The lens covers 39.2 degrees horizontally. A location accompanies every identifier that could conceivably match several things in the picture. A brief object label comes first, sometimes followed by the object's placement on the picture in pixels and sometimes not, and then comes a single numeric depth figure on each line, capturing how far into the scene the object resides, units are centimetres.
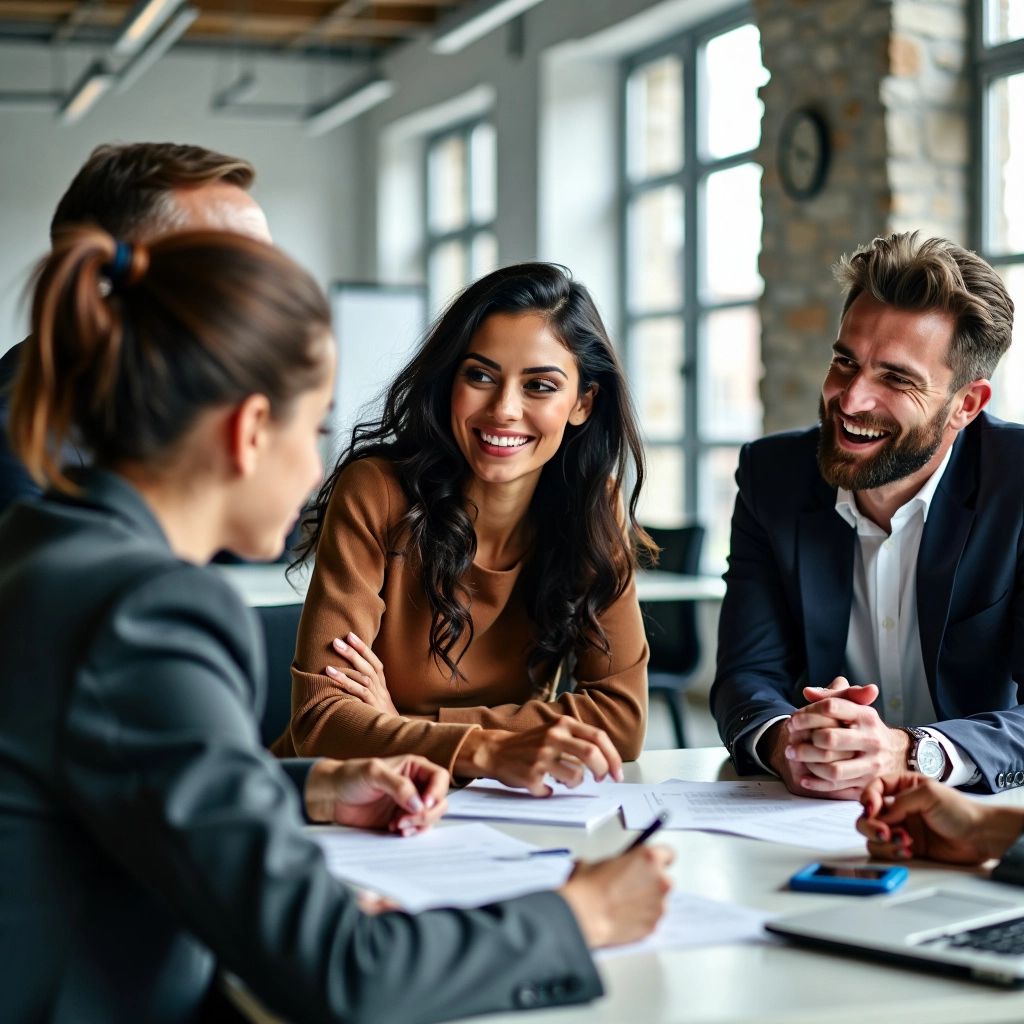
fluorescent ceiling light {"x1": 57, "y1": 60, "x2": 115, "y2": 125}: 761
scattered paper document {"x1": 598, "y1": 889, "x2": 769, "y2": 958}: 134
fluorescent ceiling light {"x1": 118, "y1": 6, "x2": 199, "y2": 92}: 734
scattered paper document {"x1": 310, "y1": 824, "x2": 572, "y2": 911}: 148
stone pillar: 544
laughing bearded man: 243
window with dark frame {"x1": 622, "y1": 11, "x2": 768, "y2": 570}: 727
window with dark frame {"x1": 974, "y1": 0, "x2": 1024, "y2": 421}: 541
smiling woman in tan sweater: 240
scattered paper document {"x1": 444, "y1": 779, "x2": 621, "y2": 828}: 183
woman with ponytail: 111
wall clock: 580
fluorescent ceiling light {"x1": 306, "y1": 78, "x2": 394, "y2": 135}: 827
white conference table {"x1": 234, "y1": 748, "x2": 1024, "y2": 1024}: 117
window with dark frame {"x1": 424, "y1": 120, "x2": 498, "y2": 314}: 1003
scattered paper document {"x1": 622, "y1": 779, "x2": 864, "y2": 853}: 178
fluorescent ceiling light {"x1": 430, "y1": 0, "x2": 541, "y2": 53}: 645
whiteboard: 987
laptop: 125
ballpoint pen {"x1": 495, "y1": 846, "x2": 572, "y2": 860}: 163
